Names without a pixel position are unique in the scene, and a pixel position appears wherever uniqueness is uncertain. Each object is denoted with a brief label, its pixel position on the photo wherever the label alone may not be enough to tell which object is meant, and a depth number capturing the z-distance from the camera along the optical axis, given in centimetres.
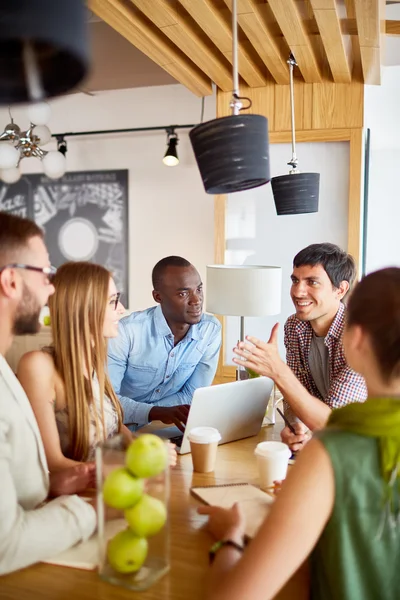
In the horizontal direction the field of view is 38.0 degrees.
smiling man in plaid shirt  237
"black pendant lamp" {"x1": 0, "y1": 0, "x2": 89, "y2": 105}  68
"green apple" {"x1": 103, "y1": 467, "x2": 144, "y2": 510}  106
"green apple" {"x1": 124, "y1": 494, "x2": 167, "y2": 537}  107
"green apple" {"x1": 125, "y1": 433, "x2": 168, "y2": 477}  106
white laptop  180
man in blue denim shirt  281
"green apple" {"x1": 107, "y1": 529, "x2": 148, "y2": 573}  108
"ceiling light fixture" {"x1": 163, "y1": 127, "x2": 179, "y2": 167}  479
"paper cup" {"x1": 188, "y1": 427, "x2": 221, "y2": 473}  166
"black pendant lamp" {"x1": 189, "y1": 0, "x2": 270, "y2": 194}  146
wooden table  105
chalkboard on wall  552
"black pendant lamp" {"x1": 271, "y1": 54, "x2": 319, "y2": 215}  286
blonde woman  160
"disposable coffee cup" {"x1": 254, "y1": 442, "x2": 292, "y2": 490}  154
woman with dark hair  94
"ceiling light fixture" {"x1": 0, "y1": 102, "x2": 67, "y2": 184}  378
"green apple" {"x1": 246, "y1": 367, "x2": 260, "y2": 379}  230
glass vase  107
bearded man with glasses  111
